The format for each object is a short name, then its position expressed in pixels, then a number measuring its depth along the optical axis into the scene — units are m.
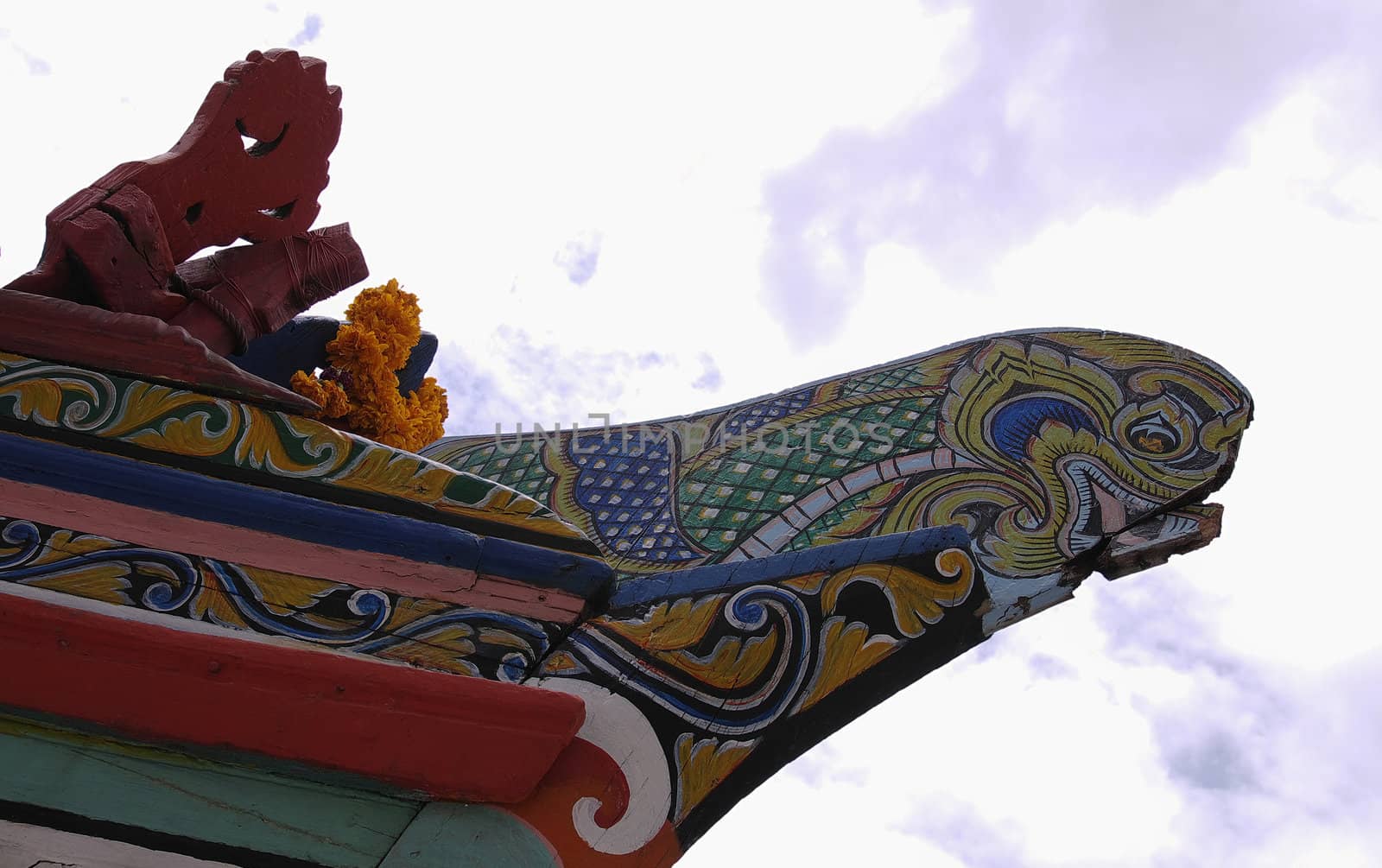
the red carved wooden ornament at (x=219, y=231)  3.14
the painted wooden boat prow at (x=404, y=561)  2.60
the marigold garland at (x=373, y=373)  3.90
